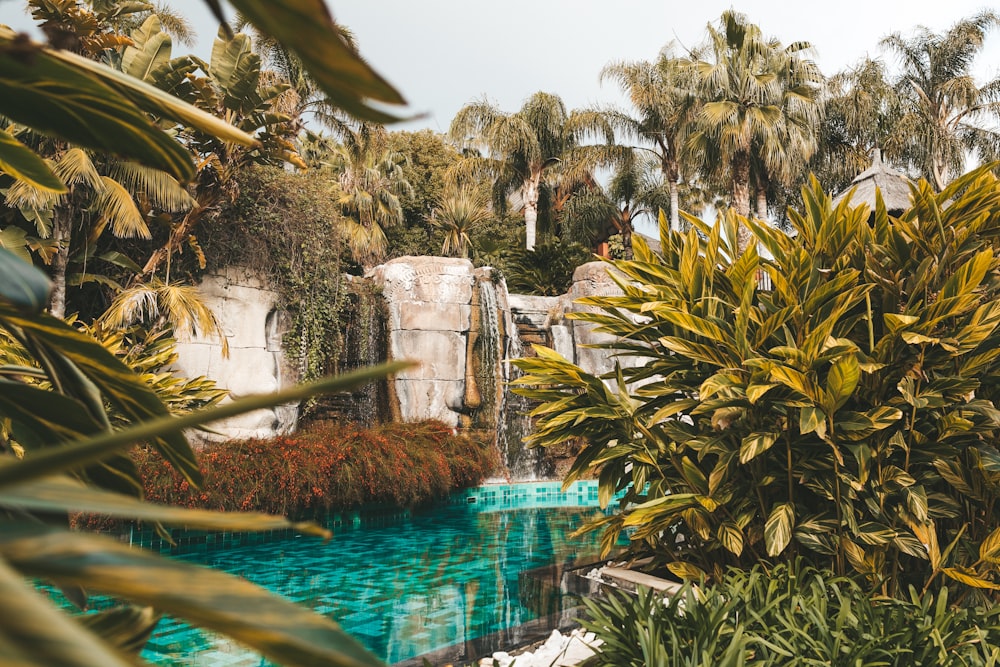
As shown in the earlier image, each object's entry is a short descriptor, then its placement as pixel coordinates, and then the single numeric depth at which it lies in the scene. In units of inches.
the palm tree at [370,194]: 865.5
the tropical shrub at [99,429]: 9.3
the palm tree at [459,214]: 907.4
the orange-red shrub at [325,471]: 288.7
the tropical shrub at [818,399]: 112.0
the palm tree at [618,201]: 1008.9
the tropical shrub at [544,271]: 727.1
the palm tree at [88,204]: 300.7
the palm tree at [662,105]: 841.5
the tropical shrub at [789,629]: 82.1
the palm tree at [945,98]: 929.5
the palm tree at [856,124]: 922.7
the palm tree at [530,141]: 898.1
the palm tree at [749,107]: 748.0
